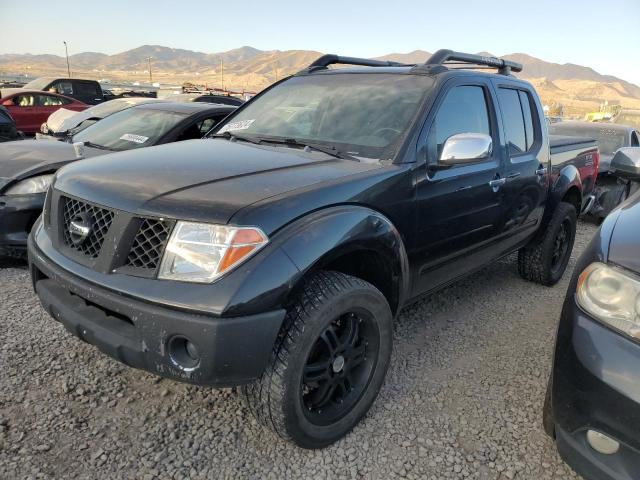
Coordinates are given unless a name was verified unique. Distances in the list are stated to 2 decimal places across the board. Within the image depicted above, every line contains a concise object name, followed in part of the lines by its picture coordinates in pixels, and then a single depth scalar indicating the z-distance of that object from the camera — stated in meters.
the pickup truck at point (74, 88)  16.02
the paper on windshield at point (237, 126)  3.35
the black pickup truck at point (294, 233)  1.89
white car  7.48
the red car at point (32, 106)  12.65
